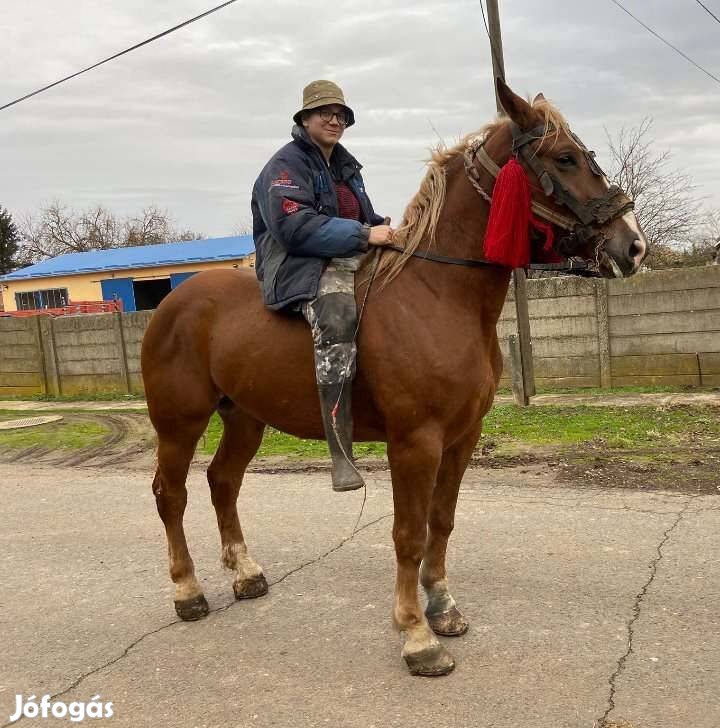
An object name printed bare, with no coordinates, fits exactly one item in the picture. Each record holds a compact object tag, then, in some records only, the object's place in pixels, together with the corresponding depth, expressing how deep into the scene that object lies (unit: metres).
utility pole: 10.12
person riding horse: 3.38
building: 29.78
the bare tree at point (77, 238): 56.84
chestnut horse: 3.12
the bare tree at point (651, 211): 25.14
